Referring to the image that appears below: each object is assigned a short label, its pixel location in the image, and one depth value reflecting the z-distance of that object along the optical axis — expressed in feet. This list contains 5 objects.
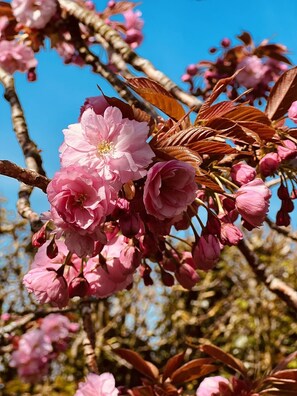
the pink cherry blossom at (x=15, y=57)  7.66
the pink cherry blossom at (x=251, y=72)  2.07
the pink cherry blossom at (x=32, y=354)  9.27
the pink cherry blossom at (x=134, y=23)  8.79
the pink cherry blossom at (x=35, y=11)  7.11
